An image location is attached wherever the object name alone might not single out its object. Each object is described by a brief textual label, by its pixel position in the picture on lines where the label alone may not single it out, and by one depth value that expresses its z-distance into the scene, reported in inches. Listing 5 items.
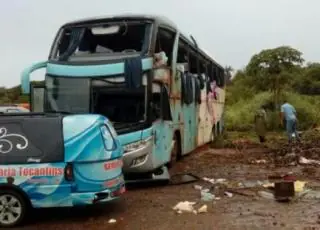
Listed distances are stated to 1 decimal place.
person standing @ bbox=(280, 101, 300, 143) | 871.7
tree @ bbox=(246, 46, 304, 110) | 1440.7
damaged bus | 467.5
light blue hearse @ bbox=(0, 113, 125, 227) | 334.6
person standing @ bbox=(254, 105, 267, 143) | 949.2
